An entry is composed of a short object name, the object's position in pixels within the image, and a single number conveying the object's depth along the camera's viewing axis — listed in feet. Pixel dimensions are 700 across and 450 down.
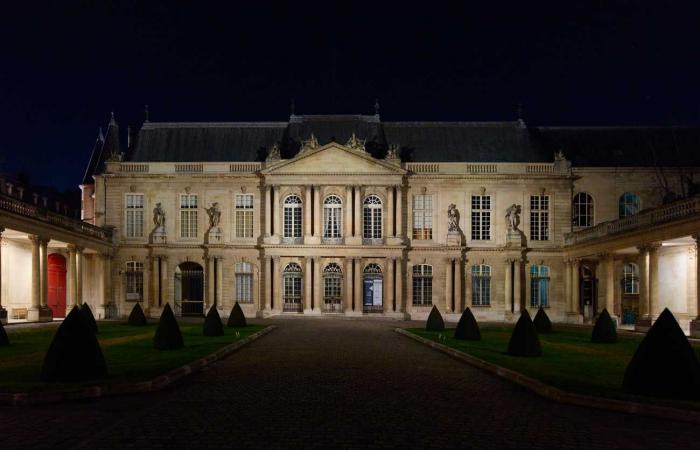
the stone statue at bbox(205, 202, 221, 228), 151.23
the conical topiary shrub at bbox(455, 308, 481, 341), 84.23
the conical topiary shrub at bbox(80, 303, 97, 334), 80.02
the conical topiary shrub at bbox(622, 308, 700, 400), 39.40
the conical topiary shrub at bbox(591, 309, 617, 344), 81.87
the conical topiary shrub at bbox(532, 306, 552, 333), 103.19
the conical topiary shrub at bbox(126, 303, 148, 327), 109.29
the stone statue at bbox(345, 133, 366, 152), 147.97
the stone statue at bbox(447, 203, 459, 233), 149.48
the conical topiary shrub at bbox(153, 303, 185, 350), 66.18
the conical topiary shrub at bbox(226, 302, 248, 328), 106.42
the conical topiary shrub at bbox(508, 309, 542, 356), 63.10
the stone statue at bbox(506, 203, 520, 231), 148.97
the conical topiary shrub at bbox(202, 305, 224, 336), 86.84
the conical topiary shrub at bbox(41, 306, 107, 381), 43.11
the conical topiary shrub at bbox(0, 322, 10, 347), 69.25
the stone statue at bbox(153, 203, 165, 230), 151.94
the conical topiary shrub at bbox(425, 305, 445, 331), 103.01
